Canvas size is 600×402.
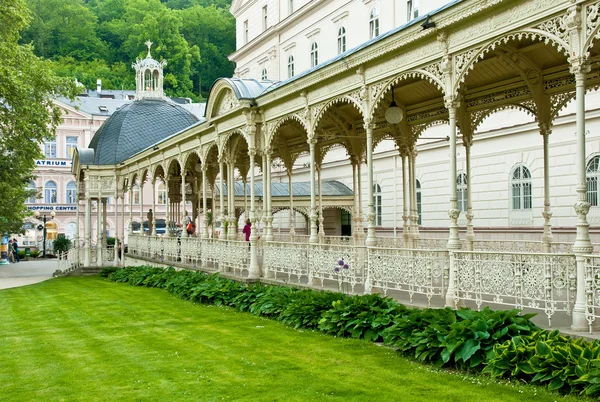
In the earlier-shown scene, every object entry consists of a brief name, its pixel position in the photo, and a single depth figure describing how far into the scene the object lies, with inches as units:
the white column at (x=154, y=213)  1130.0
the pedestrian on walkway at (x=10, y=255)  1883.6
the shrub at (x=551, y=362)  259.8
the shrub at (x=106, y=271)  1152.9
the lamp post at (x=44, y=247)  2031.4
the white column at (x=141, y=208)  1194.9
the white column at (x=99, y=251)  1250.0
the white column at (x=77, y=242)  1267.2
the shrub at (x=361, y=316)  404.2
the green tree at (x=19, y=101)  1109.1
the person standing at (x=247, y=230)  918.8
